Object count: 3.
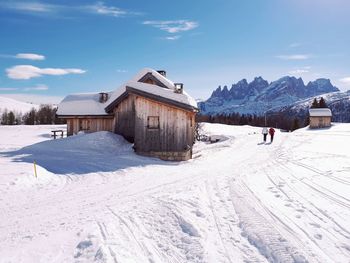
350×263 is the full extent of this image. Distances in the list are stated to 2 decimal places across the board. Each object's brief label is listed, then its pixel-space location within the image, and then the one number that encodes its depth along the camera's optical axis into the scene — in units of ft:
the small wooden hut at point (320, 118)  225.76
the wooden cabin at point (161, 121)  68.33
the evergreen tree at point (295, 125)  292.61
